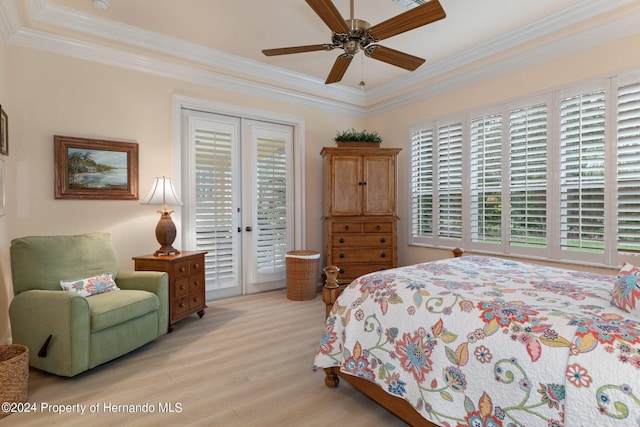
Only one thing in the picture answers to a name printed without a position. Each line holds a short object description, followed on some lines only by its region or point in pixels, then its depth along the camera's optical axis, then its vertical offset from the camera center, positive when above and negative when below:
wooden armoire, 4.31 -0.06
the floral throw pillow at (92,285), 2.61 -0.63
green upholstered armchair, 2.22 -0.72
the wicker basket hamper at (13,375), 1.85 -0.97
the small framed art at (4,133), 2.60 +0.62
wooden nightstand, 3.14 -0.71
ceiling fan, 2.01 +1.21
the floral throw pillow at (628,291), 1.35 -0.36
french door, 3.98 +0.12
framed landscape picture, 3.12 +0.40
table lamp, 3.28 -0.04
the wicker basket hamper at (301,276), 4.20 -0.88
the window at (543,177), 2.85 +0.32
